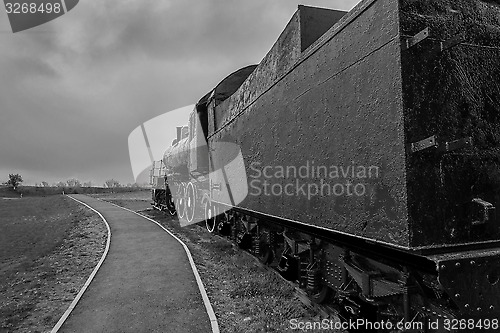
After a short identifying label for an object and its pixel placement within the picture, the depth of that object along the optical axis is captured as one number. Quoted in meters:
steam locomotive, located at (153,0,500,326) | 2.25
